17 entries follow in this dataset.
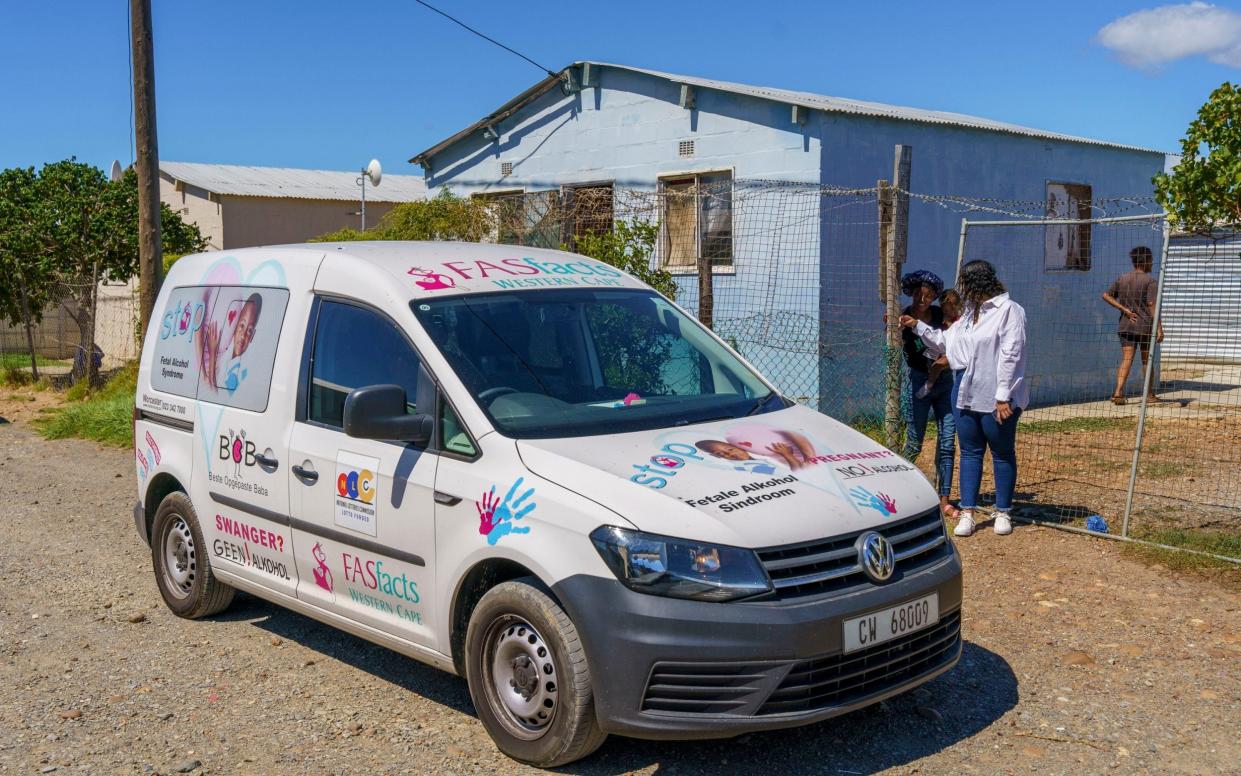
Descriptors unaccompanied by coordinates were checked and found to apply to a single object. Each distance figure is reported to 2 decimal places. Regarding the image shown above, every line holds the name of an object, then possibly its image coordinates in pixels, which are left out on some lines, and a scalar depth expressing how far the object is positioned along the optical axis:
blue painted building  12.19
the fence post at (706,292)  10.65
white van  4.03
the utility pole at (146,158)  13.50
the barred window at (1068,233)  15.17
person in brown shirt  12.26
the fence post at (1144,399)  7.17
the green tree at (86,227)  18.50
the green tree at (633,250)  10.34
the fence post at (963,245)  8.30
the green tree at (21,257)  18.84
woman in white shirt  7.23
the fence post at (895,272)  8.90
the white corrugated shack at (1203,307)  8.81
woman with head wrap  8.02
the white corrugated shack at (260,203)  27.66
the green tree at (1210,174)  7.14
